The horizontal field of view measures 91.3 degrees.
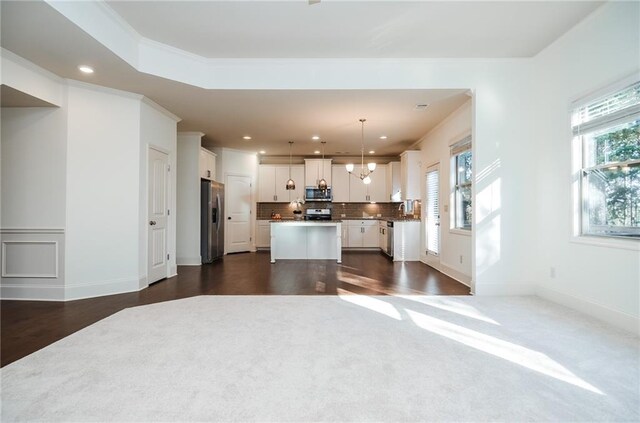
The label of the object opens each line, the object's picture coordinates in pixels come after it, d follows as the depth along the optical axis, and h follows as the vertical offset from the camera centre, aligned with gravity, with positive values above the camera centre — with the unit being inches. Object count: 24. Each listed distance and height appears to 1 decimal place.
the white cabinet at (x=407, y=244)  277.3 -27.9
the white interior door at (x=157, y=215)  187.9 -1.5
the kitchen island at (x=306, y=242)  280.8 -26.6
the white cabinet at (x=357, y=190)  363.6 +26.3
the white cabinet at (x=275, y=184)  362.9 +33.2
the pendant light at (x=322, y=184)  292.2 +26.4
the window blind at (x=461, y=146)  184.4 +41.5
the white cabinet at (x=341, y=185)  365.4 +31.7
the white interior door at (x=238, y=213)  324.2 -0.4
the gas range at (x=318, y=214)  361.7 -1.6
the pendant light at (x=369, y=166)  230.0 +37.1
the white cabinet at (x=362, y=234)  351.2 -24.0
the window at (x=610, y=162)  111.0 +19.4
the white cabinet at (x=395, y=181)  342.6 +34.7
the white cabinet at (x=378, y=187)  363.9 +29.9
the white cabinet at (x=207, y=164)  275.1 +44.9
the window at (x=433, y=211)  244.4 +1.3
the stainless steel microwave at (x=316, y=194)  359.6 +21.4
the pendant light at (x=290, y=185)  329.1 +29.1
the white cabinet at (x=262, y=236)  354.9 -26.6
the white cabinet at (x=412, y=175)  296.2 +35.6
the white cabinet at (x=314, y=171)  359.3 +48.0
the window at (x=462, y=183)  195.8 +19.2
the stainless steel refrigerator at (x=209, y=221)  269.0 -7.3
